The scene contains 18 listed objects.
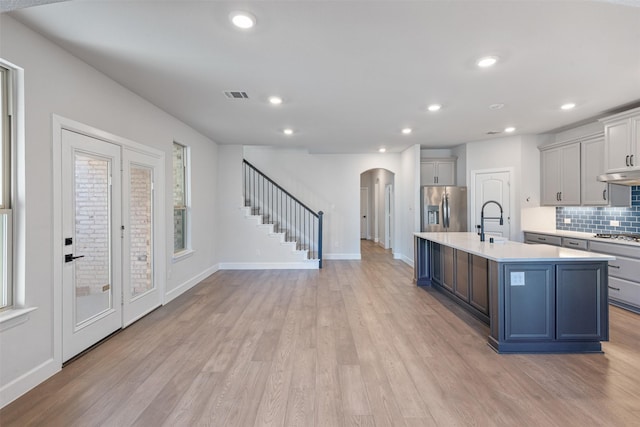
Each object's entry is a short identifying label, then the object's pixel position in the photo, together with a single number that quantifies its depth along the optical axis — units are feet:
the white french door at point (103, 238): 8.86
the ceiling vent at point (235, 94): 11.61
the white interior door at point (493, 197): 19.40
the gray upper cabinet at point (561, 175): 16.33
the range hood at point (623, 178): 13.03
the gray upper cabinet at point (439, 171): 22.91
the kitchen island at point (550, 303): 9.17
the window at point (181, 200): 16.10
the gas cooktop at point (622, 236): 13.17
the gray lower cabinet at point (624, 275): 12.45
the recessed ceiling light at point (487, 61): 8.96
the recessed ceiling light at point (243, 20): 6.91
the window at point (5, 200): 7.19
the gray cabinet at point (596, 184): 14.67
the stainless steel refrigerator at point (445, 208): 20.84
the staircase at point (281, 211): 24.48
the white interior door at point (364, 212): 40.32
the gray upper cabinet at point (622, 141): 12.81
